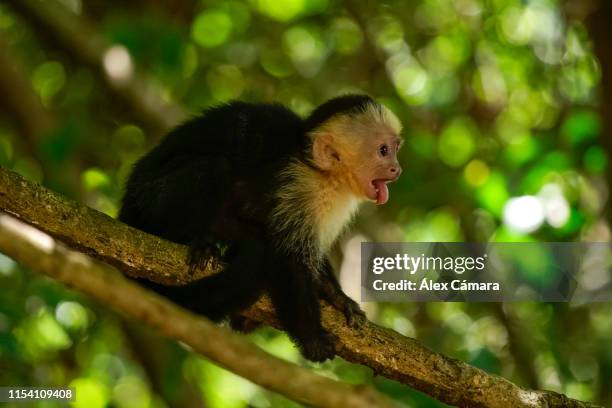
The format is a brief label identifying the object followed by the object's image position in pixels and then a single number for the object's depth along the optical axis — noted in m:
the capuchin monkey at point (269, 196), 6.68
